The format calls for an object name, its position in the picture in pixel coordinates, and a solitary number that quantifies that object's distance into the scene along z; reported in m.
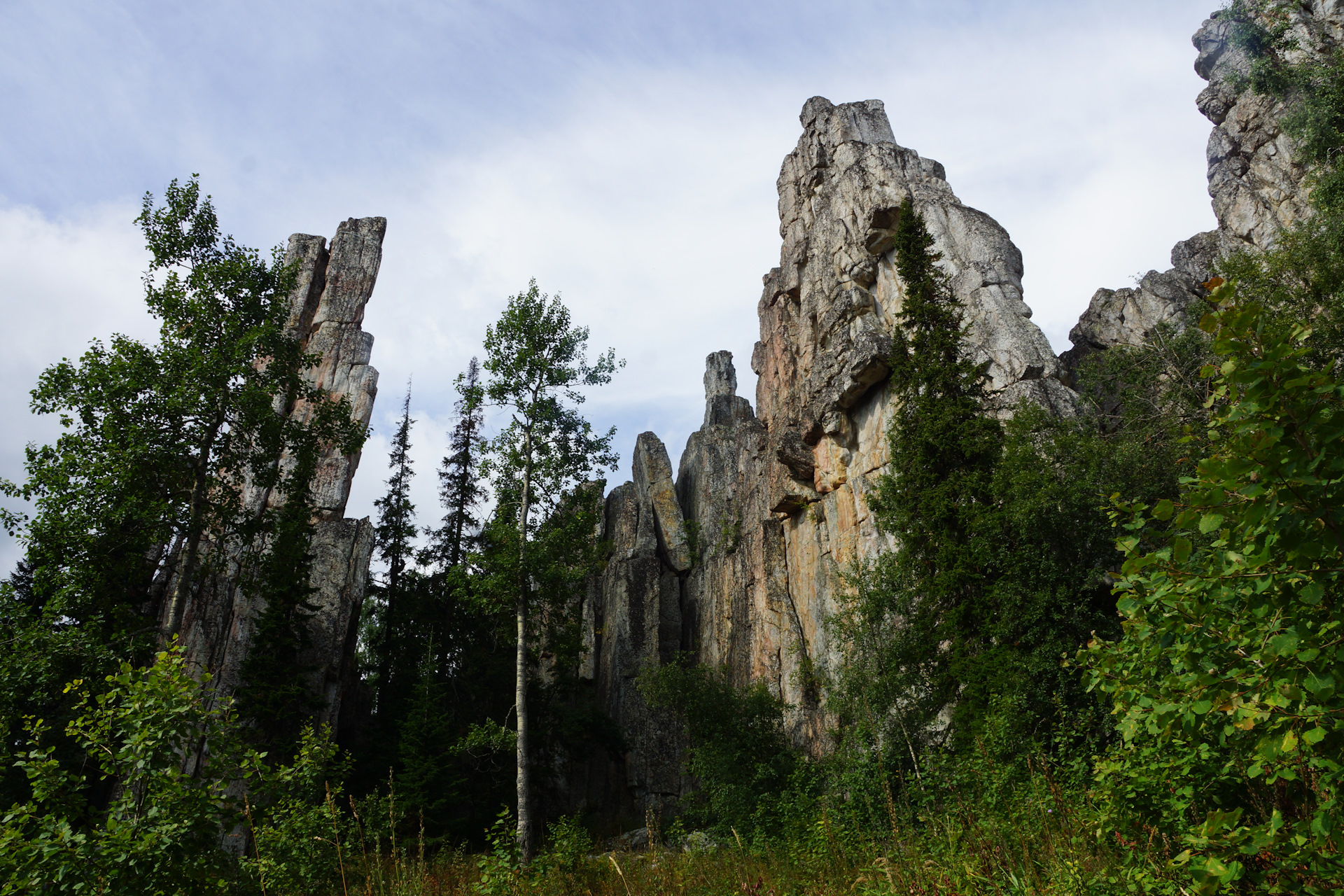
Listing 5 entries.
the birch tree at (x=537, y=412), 19.88
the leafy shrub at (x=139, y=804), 4.49
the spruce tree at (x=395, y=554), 28.70
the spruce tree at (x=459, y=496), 32.28
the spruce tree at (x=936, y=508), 17.88
